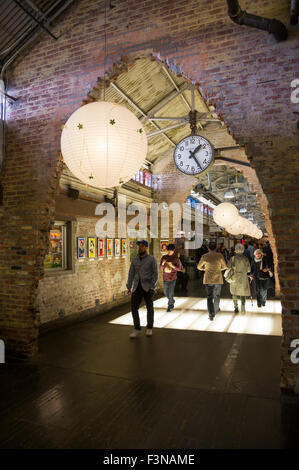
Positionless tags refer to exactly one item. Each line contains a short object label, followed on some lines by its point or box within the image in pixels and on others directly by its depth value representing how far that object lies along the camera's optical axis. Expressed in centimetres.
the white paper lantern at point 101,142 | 290
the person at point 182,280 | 1202
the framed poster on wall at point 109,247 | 908
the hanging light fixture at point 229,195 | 1479
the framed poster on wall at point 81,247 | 768
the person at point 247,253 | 1174
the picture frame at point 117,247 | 949
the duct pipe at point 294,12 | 355
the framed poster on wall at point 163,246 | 1221
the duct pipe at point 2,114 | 539
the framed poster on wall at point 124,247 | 996
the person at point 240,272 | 743
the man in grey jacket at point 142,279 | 578
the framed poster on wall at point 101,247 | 860
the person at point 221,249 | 1352
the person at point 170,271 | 825
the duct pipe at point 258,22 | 363
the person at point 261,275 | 822
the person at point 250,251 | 1157
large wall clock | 536
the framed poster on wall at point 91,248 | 812
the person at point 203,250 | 1418
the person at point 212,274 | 711
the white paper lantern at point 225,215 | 839
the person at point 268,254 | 809
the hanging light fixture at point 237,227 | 988
